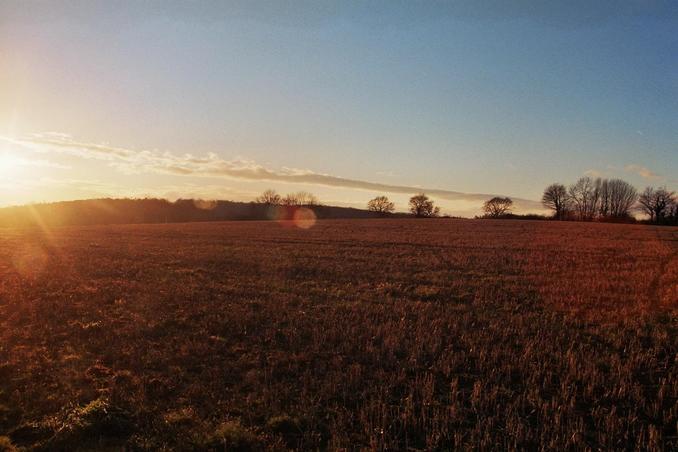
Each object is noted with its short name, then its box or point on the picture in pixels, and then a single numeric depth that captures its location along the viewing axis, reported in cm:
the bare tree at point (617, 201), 13062
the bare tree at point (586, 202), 13188
